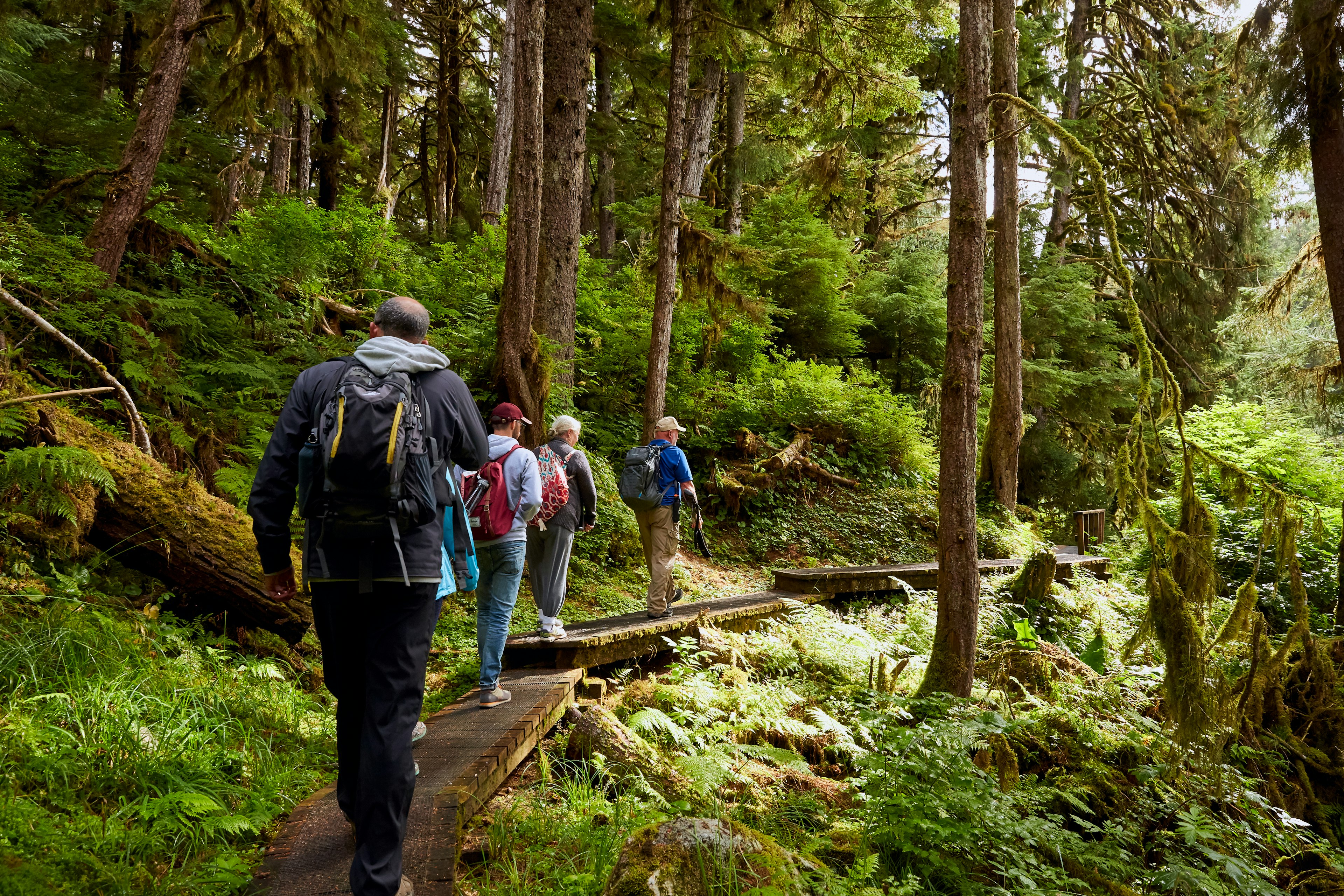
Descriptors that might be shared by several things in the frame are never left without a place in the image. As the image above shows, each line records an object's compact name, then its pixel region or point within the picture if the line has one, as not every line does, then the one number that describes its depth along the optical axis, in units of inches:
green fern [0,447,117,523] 181.3
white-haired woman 247.9
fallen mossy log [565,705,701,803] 182.9
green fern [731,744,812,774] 213.9
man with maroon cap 207.5
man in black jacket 111.9
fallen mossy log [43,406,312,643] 210.2
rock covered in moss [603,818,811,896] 112.3
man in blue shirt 305.7
